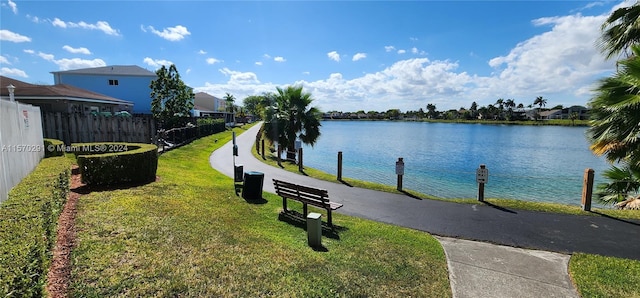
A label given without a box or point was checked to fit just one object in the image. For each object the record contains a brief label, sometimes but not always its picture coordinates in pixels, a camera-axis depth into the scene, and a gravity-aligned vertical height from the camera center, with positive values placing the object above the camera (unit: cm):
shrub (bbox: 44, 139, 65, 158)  1062 -95
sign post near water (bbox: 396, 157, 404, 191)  1162 -189
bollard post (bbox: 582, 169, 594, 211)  886 -201
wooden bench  691 -175
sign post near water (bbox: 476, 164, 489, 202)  1005 -190
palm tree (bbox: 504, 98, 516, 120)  13450 +616
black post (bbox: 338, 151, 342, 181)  1367 -205
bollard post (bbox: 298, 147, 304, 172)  1624 -212
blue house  3688 +465
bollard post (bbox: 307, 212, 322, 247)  567 -200
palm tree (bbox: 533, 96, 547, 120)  14842 +816
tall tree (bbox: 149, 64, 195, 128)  2664 +204
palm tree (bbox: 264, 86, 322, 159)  2139 -1
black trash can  896 -186
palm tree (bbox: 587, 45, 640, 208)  623 +0
